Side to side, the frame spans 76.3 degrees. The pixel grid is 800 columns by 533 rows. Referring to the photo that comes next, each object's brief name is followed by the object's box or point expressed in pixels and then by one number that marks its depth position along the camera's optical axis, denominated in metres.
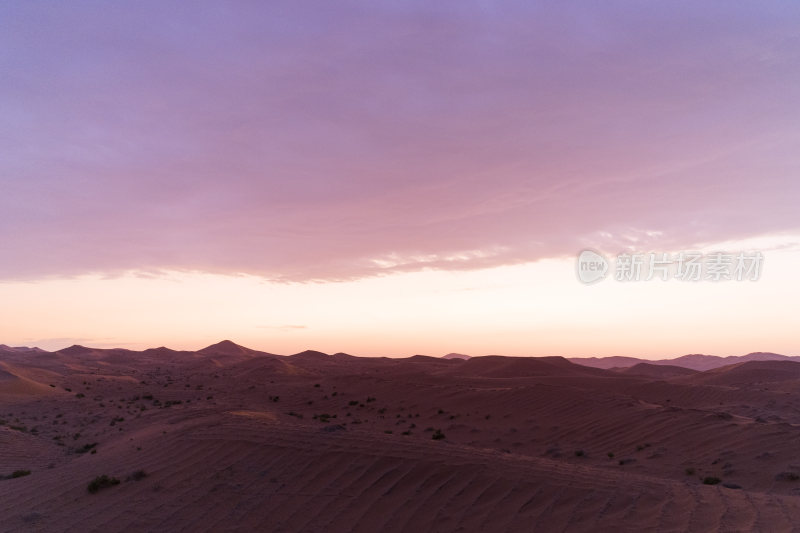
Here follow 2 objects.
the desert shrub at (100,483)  9.71
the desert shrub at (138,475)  9.98
